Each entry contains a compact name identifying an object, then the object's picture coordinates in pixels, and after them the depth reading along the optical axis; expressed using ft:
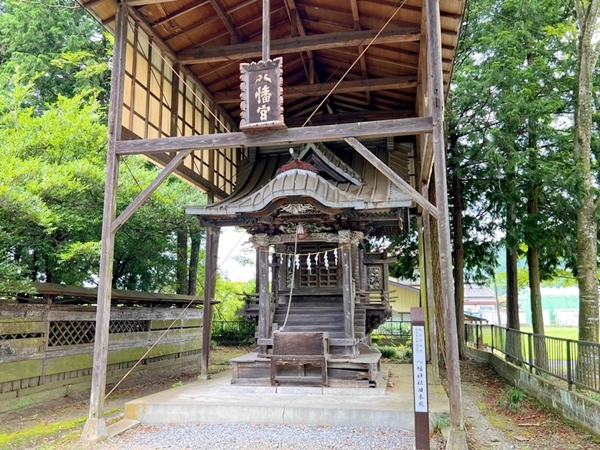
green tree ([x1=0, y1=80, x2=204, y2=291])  25.52
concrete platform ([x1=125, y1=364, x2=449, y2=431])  22.45
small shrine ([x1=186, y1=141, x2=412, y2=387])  28.63
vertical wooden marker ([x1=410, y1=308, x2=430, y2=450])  17.72
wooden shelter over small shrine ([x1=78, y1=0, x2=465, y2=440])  22.70
